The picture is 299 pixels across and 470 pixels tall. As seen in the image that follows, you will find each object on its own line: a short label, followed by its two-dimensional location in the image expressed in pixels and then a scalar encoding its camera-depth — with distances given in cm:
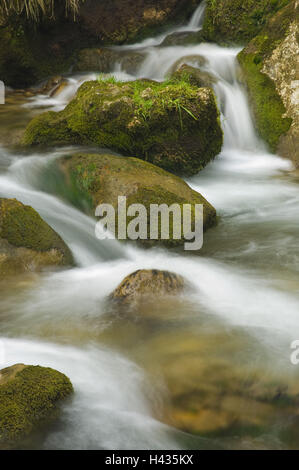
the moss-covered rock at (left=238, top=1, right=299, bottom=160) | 711
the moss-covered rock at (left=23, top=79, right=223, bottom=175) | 573
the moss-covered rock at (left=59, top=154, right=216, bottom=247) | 475
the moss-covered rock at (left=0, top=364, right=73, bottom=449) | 209
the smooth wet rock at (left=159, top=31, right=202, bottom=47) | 948
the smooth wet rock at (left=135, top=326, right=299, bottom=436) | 233
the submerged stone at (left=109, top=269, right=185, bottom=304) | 329
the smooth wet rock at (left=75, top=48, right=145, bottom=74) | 952
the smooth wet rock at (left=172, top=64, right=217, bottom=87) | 714
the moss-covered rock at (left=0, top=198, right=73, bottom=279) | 390
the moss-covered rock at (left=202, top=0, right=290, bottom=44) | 872
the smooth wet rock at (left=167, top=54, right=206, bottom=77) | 832
